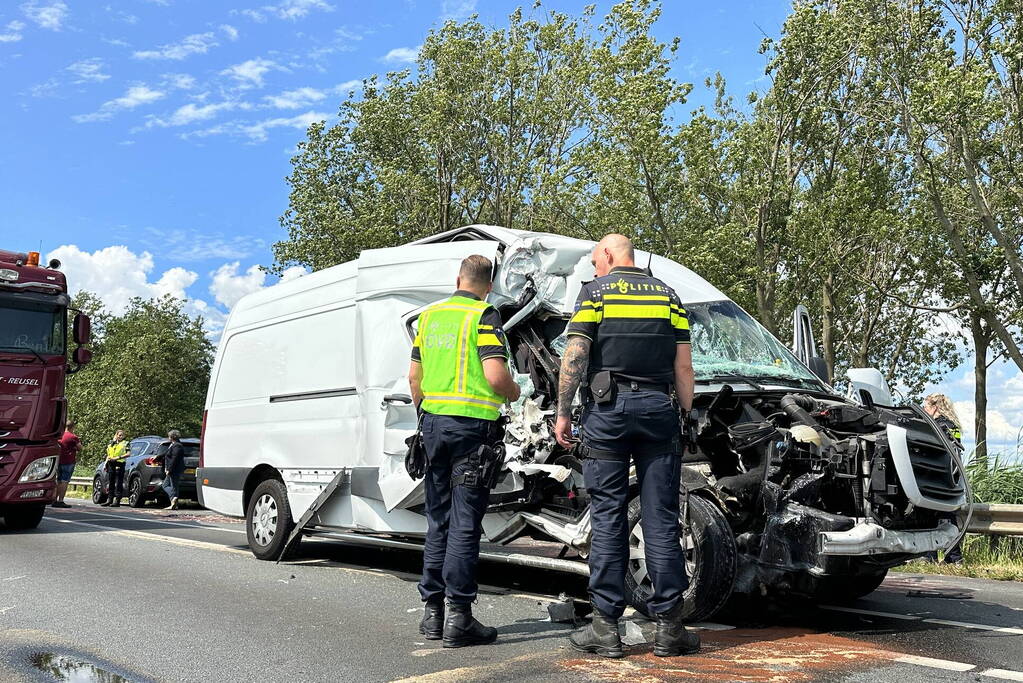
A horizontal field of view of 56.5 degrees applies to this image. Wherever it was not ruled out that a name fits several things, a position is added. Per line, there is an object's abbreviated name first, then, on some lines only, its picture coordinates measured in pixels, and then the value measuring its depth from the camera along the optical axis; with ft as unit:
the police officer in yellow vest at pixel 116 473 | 71.10
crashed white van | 17.29
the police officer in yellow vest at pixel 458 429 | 16.06
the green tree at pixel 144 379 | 162.50
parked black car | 65.10
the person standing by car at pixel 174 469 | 64.44
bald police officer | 14.98
